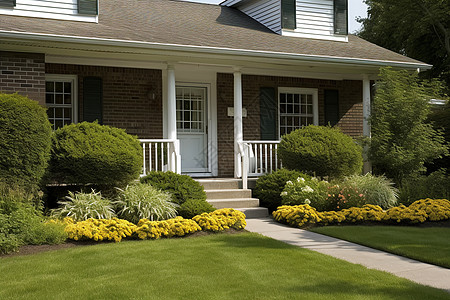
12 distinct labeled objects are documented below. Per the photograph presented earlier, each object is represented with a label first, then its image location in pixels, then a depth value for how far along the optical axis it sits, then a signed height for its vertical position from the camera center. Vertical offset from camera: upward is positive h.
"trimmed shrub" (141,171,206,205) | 8.25 -0.64
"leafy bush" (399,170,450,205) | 9.70 -0.87
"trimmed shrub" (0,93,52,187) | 7.38 +0.11
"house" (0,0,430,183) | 9.48 +1.75
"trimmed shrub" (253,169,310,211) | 9.48 -0.77
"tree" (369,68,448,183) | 10.72 +0.31
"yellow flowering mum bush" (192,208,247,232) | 7.28 -1.09
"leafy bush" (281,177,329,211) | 8.79 -0.84
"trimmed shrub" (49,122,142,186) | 8.01 -0.16
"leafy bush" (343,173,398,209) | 9.27 -0.86
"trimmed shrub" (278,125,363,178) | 9.83 -0.14
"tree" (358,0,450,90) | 21.91 +5.31
